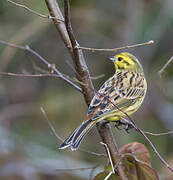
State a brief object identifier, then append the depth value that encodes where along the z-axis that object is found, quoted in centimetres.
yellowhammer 742
